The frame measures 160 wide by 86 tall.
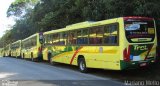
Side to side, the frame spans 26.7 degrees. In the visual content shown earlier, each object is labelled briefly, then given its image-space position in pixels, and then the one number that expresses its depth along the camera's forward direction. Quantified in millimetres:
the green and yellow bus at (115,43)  14609
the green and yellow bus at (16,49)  43094
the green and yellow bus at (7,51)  56703
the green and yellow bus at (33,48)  29847
